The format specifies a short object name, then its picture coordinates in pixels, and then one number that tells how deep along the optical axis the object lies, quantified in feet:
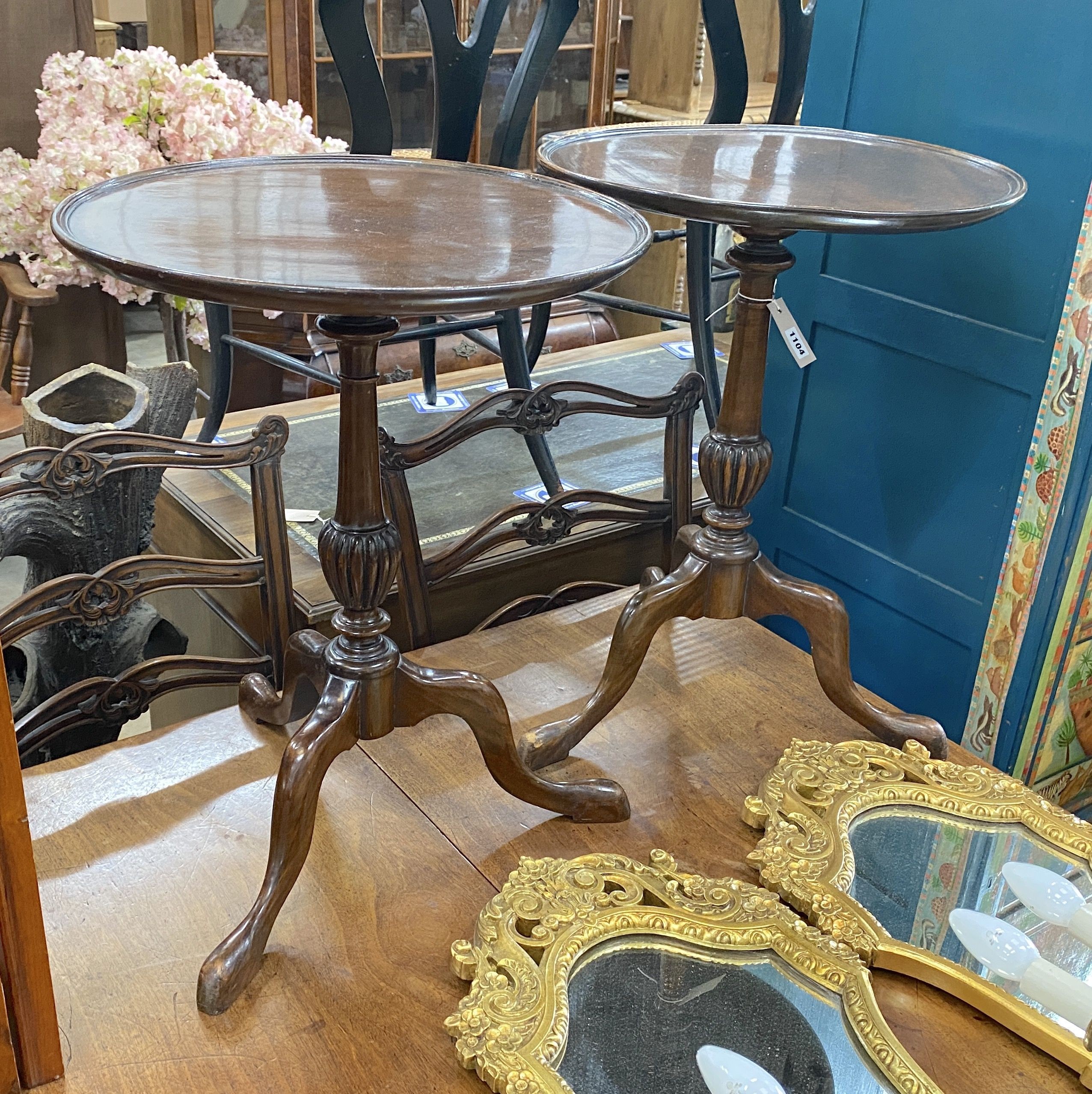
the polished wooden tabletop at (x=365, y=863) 3.58
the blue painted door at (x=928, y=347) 5.11
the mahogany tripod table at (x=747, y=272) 4.26
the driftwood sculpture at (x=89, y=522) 5.16
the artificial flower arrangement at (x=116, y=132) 5.96
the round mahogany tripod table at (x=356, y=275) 3.07
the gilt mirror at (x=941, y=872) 3.81
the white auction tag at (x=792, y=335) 4.98
